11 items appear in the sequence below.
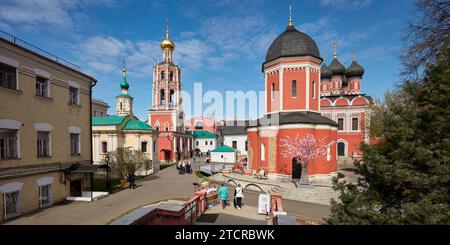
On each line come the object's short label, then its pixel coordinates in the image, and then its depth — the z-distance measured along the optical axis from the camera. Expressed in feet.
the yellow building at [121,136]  84.17
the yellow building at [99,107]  136.94
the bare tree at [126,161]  61.26
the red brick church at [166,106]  124.98
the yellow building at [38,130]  30.30
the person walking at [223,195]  38.01
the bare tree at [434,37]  23.13
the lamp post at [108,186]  51.53
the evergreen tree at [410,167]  13.52
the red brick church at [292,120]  58.90
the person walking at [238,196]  37.09
